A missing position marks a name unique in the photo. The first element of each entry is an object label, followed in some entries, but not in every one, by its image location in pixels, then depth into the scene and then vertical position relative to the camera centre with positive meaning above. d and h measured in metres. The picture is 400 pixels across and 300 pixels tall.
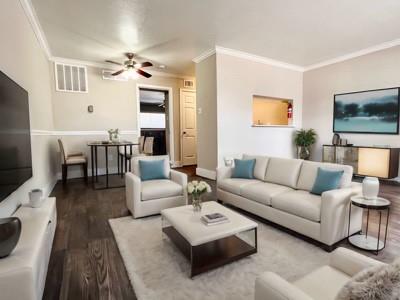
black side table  2.03 -1.10
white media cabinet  1.20 -0.75
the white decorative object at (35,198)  2.22 -0.64
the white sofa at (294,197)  2.16 -0.74
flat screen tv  1.79 -0.04
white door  6.96 +0.24
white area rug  1.66 -1.15
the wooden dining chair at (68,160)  4.65 -0.56
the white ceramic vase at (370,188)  2.11 -0.52
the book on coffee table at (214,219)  2.00 -0.78
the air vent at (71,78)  5.19 +1.32
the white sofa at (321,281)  0.92 -0.71
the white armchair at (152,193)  2.94 -0.81
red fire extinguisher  6.40 +0.66
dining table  4.74 -0.57
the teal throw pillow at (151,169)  3.38 -0.55
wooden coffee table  1.83 -1.00
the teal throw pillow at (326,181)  2.44 -0.53
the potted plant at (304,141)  6.00 -0.20
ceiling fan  4.83 +1.47
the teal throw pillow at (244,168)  3.45 -0.54
